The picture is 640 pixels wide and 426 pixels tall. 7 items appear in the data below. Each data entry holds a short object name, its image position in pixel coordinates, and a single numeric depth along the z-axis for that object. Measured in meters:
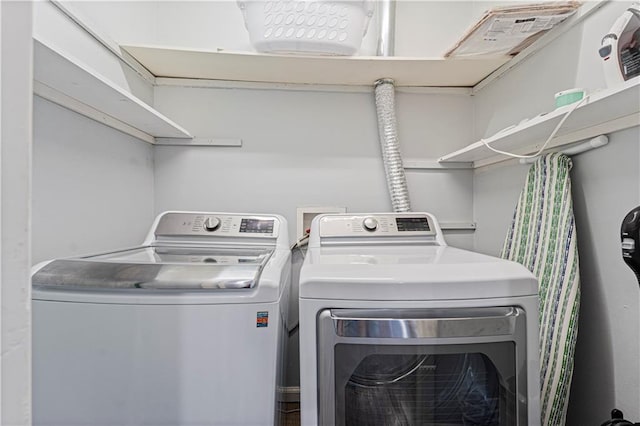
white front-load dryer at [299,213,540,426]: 0.81
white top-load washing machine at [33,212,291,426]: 0.81
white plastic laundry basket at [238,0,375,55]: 1.36
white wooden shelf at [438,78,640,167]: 0.82
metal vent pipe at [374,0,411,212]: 1.70
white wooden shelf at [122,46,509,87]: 1.48
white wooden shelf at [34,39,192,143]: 0.86
